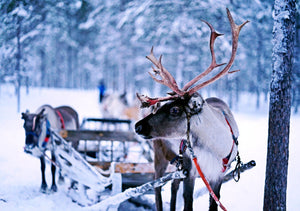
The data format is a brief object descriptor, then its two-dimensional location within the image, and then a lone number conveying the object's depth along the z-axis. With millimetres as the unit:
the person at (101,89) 14979
